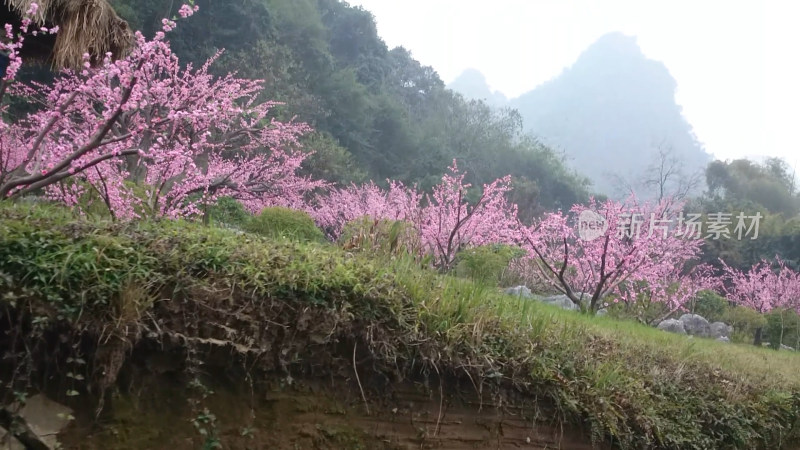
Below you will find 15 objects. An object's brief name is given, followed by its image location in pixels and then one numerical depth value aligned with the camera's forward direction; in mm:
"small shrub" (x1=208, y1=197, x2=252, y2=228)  8841
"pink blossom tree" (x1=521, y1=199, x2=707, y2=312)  8109
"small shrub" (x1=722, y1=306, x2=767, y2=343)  11312
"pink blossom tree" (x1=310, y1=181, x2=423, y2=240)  14285
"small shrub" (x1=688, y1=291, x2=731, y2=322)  12711
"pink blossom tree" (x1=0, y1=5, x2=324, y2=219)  3117
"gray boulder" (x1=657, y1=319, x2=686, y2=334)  10156
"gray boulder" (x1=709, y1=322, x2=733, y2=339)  11539
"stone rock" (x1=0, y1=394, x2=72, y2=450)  1683
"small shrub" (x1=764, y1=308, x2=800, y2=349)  11008
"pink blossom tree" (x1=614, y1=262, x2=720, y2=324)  9984
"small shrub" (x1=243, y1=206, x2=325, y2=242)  6820
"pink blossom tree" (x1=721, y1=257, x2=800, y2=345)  14344
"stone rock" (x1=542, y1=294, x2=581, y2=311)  9930
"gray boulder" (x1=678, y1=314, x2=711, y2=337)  10898
